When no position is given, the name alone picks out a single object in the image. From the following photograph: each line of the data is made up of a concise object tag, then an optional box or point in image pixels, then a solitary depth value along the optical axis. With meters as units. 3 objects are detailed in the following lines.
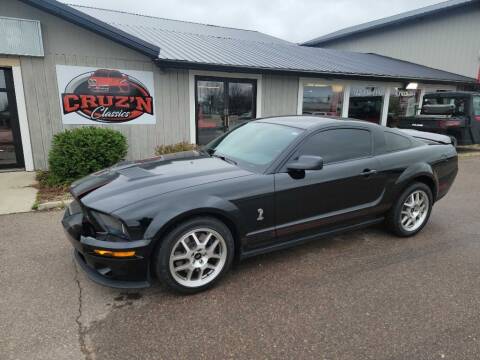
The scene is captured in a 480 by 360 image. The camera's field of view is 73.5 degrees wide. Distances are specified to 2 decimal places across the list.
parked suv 10.22
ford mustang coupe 2.56
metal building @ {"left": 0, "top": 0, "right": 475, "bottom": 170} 6.93
